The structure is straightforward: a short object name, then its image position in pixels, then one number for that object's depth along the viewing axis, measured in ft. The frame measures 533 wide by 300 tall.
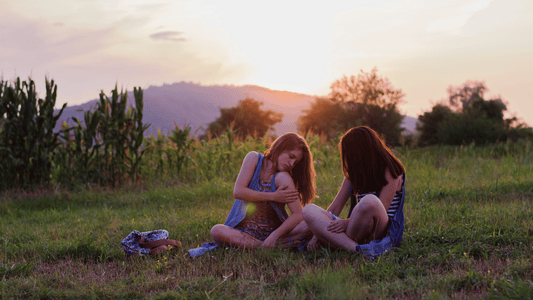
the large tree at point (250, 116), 173.68
